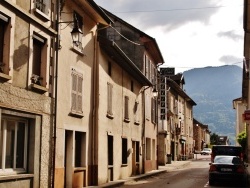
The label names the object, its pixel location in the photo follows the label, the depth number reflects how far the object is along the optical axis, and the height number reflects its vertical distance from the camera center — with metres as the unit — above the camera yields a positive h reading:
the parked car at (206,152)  78.00 -0.95
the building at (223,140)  121.12 +1.92
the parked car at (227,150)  27.36 -0.21
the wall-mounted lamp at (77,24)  16.59 +4.53
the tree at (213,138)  119.41 +2.48
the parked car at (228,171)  20.55 -1.17
